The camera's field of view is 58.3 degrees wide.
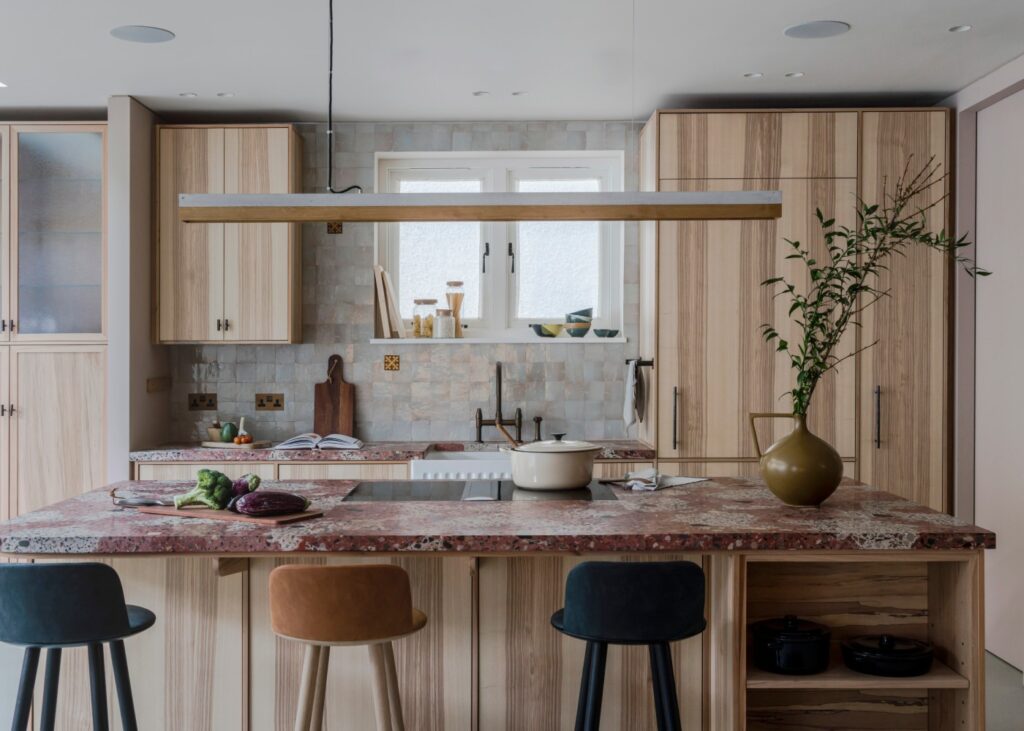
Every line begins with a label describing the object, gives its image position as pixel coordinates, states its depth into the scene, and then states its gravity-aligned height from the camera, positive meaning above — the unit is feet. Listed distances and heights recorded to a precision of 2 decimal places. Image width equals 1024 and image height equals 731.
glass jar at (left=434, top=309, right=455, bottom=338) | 16.17 +0.43
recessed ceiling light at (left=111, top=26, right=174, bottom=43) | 11.73 +4.09
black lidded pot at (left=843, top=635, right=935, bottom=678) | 8.04 -2.70
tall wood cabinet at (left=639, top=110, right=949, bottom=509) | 14.42 +0.91
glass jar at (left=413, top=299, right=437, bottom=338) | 16.34 +0.50
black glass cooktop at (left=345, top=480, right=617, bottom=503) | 9.37 -1.51
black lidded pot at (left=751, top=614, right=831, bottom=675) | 8.13 -2.66
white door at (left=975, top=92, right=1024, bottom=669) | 13.30 -0.27
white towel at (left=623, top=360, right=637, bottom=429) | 15.16 -0.75
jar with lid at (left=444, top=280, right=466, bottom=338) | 16.39 +0.84
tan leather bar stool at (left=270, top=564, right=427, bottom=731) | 7.04 -1.98
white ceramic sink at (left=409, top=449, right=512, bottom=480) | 14.48 -1.89
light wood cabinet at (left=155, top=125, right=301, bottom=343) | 15.24 +1.66
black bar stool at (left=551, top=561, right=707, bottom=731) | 7.17 -1.98
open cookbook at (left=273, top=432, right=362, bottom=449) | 14.97 -1.53
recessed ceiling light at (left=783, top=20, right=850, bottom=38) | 11.69 +4.15
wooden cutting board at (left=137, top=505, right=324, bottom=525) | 8.03 -1.51
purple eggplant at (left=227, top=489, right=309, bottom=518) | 8.20 -1.39
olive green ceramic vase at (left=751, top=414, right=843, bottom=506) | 8.65 -1.12
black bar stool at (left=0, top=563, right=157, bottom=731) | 6.98 -1.98
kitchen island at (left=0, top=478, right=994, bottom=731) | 8.64 -2.75
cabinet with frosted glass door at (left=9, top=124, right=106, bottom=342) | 15.03 +1.91
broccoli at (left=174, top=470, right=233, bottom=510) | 8.61 -1.35
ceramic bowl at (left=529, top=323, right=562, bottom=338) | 16.20 +0.38
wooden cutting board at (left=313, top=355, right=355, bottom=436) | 16.22 -0.96
